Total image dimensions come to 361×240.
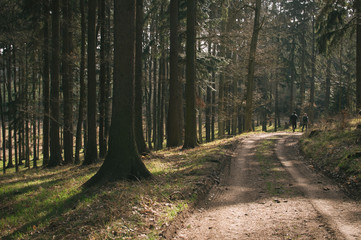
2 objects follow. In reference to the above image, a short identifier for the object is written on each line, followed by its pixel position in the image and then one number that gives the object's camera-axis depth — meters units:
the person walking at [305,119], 26.87
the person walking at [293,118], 27.98
